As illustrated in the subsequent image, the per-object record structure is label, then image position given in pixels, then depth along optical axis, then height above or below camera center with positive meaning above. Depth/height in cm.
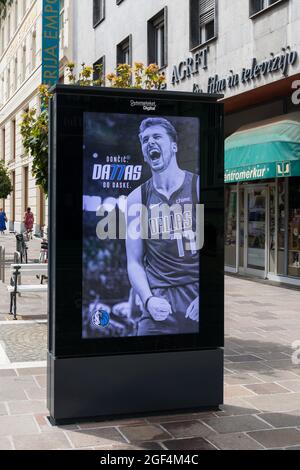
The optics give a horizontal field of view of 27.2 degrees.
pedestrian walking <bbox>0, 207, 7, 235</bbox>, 3253 +53
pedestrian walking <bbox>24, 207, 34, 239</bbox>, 2866 +47
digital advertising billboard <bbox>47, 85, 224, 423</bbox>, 436 -15
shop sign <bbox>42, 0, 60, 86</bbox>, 1812 +609
